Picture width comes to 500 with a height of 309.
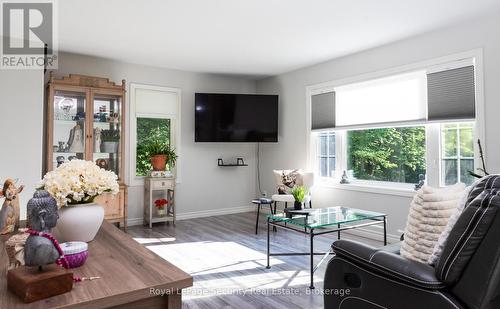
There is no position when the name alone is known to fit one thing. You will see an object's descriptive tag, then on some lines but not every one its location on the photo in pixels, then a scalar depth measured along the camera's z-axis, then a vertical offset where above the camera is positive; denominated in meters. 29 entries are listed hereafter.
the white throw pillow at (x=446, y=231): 1.45 -0.32
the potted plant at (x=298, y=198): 3.51 -0.41
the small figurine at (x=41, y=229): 0.89 -0.21
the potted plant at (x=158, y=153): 5.15 +0.10
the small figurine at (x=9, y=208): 1.45 -0.22
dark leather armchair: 1.29 -0.48
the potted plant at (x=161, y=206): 5.15 -0.74
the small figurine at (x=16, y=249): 0.93 -0.26
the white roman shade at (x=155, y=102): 5.30 +0.94
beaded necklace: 0.93 -0.26
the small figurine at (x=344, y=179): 4.73 -0.29
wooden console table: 0.86 -0.36
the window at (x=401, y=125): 3.58 +0.42
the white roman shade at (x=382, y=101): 4.00 +0.76
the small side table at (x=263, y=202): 4.78 -0.62
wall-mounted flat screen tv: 5.64 +0.72
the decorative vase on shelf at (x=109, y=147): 4.74 +0.18
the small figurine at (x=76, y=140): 4.54 +0.27
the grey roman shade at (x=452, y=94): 3.48 +0.70
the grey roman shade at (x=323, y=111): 4.93 +0.74
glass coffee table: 2.94 -0.57
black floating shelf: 6.04 -0.07
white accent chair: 4.73 -0.50
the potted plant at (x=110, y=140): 4.75 +0.28
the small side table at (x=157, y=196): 5.05 -0.58
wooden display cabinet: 4.38 +0.47
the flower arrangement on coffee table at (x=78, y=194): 1.27 -0.13
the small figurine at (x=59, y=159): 4.43 +0.01
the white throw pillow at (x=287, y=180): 5.00 -0.32
